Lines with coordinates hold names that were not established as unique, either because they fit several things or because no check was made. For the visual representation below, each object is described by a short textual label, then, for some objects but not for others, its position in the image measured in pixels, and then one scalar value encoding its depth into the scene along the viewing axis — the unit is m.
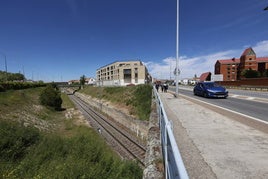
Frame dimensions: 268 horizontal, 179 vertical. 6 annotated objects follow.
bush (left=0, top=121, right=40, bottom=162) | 8.55
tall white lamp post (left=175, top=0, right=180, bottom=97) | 14.53
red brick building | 78.75
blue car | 14.98
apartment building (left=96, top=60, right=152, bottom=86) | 64.07
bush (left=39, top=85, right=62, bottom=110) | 31.31
